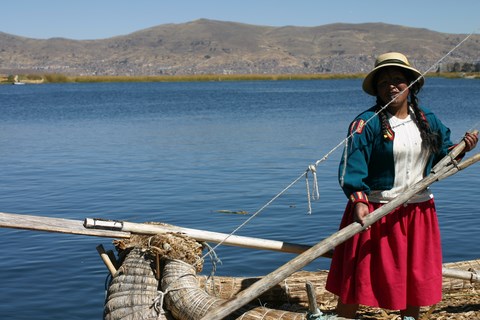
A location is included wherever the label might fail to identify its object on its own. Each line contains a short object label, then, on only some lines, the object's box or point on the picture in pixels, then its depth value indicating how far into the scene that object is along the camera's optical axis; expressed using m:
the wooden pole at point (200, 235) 5.06
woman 4.44
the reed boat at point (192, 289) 4.78
